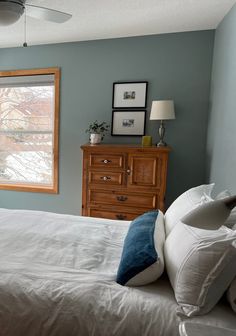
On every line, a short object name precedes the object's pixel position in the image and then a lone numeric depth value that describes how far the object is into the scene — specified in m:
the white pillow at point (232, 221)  1.27
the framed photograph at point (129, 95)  3.09
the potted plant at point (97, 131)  3.03
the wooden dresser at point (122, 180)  2.65
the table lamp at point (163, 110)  2.77
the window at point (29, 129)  3.46
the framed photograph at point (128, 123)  3.13
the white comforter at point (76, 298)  0.98
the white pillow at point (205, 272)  0.97
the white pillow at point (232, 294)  0.98
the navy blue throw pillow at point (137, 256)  1.16
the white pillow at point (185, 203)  1.54
